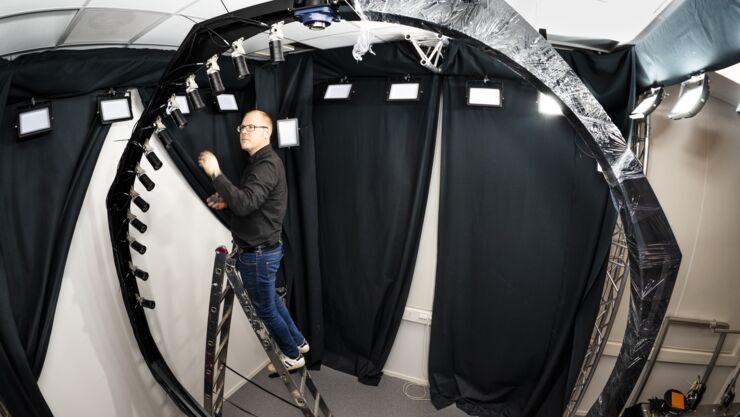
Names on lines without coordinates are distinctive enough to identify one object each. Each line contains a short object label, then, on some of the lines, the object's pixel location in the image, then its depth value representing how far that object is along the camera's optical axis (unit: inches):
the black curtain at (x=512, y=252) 114.4
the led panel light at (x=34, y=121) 79.3
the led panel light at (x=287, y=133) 127.7
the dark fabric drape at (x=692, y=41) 59.5
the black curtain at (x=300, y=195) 129.6
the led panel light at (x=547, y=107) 108.6
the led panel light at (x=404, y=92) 124.6
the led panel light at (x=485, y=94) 116.0
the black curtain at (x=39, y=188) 76.4
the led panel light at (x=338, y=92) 133.0
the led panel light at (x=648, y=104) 87.3
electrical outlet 140.3
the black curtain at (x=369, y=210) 130.9
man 91.1
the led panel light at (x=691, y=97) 75.7
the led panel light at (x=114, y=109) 91.6
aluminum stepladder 79.5
